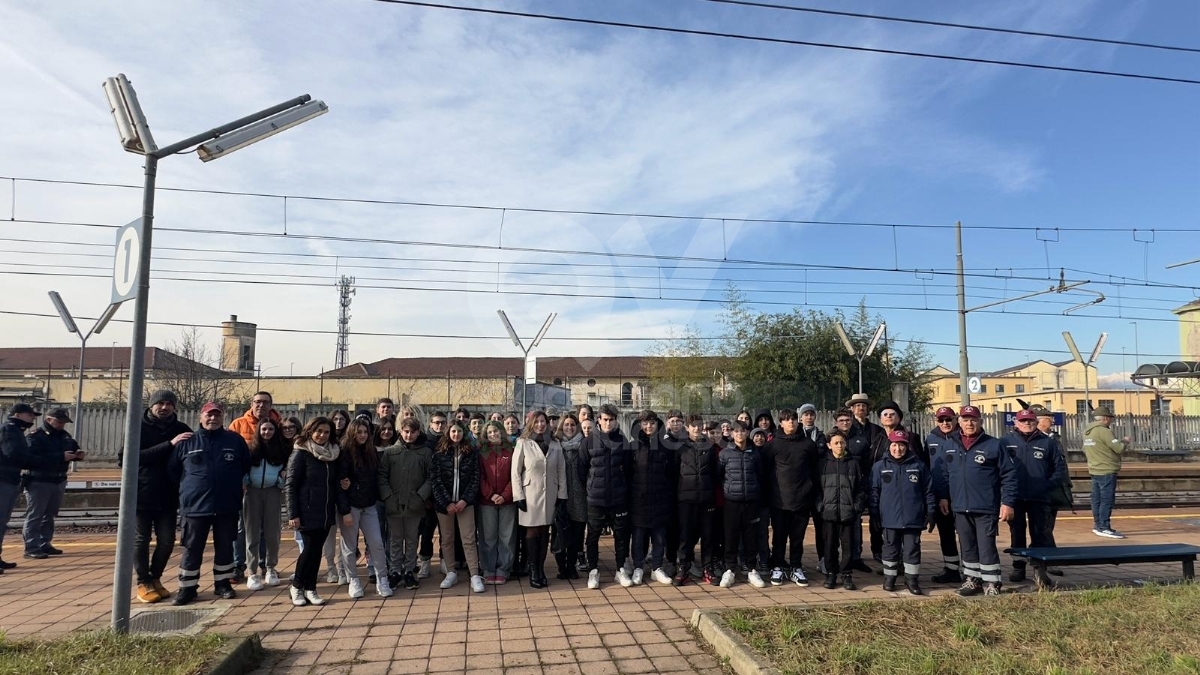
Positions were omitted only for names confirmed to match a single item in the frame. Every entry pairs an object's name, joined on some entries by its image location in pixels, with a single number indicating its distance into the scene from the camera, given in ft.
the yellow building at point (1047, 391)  175.11
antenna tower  191.62
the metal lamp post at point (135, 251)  16.39
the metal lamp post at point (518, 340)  40.73
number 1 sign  16.71
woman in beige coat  22.88
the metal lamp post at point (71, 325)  48.06
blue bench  21.08
